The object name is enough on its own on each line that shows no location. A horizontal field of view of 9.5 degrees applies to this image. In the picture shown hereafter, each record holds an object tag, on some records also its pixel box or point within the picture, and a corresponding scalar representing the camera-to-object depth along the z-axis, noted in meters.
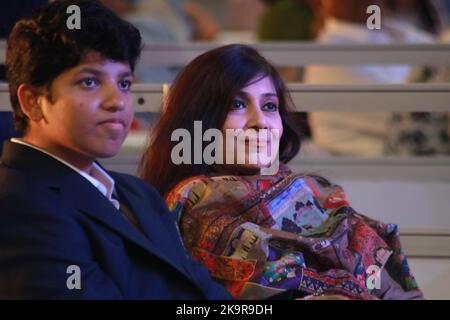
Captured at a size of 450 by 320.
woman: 4.63
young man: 4.32
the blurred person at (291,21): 7.10
